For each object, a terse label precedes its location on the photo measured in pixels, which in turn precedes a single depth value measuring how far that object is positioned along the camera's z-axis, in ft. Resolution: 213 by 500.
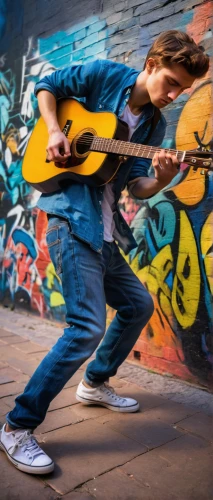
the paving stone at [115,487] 5.13
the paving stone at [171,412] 7.30
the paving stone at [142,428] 6.53
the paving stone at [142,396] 7.84
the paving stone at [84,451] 5.46
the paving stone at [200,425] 6.81
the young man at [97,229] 5.67
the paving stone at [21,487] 5.04
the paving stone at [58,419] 6.72
